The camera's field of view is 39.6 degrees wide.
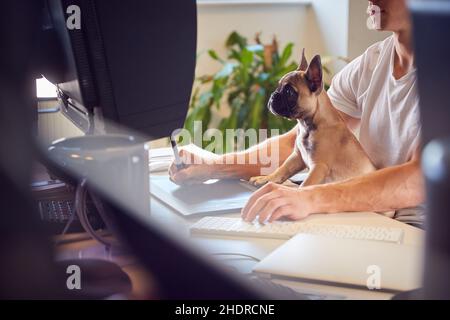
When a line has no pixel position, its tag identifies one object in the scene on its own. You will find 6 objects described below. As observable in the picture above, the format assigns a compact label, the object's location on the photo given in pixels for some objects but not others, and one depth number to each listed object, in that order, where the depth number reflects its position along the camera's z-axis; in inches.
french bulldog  44.1
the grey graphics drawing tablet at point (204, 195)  42.5
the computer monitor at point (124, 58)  32.9
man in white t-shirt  40.9
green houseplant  118.8
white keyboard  36.2
